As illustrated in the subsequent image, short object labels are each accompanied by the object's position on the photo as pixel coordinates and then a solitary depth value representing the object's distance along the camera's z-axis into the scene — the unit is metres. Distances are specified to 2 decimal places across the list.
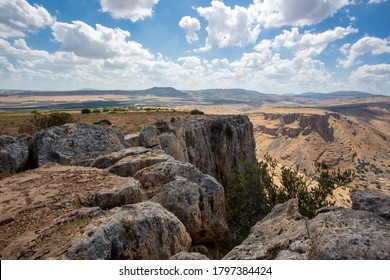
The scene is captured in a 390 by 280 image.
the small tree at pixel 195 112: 83.08
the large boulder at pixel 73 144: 21.41
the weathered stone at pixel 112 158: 19.69
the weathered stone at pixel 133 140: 31.45
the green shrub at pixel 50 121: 38.69
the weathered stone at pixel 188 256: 9.31
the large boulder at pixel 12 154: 18.88
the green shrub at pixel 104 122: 53.27
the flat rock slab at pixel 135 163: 18.16
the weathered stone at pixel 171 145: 35.81
